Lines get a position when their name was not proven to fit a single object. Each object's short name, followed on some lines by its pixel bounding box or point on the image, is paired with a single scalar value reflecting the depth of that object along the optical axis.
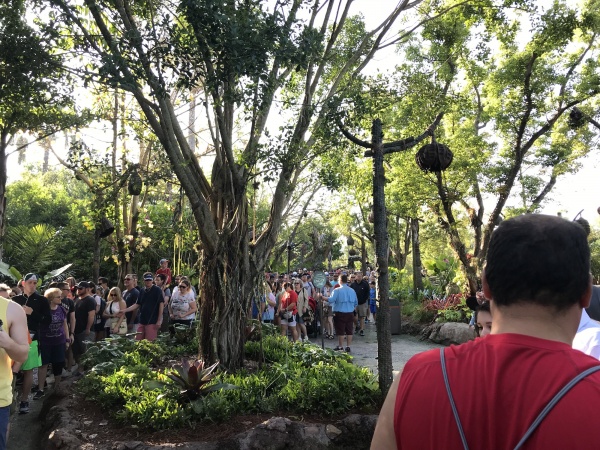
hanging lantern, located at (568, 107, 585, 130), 13.35
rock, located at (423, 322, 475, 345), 14.03
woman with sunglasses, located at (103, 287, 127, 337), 11.02
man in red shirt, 1.24
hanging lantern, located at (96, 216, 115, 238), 12.16
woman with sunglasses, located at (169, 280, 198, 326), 11.03
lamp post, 6.93
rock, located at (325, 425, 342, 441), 6.14
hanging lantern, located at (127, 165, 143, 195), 9.22
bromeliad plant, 6.64
